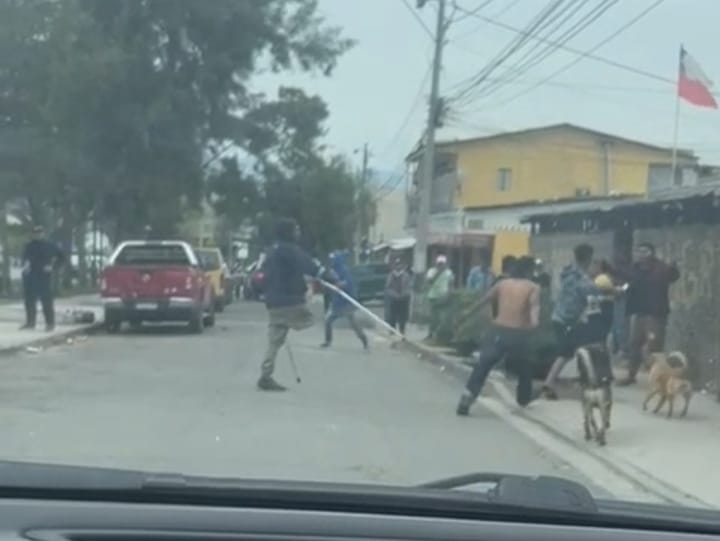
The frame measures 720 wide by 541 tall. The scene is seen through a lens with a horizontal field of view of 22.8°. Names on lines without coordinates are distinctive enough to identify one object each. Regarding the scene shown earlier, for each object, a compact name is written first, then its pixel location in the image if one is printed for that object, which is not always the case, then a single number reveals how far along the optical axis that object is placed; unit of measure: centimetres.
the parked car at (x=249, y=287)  5428
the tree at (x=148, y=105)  4875
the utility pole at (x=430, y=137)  4275
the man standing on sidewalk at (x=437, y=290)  3048
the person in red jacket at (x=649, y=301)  2128
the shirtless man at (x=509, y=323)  1753
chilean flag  3228
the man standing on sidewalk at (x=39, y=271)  2938
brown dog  1714
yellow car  4042
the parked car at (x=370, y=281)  5422
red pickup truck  3341
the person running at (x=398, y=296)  3347
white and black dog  1553
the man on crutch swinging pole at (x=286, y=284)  1942
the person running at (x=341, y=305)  2770
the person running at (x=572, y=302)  1870
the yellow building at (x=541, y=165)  7125
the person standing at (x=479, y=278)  3234
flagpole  4875
